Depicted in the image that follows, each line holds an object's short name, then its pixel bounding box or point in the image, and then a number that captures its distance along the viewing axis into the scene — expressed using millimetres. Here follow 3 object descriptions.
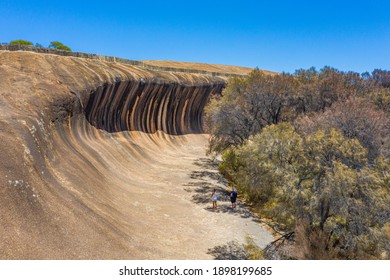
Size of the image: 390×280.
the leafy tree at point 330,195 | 12852
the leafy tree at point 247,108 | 28609
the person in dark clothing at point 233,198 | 22447
